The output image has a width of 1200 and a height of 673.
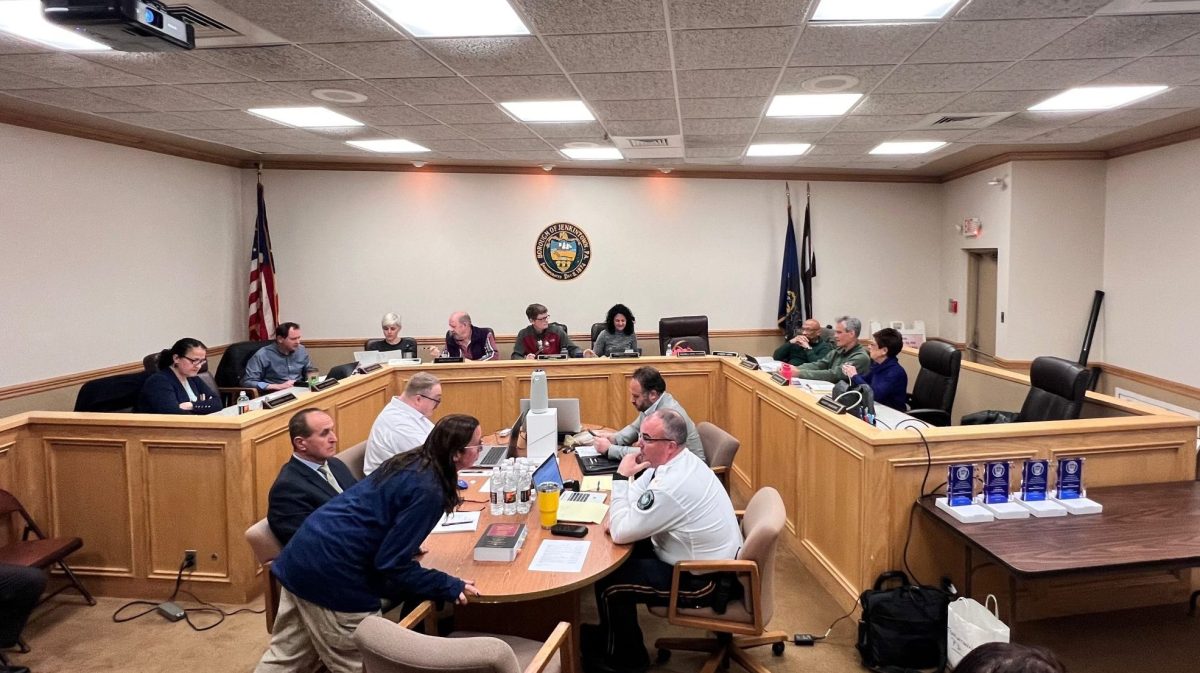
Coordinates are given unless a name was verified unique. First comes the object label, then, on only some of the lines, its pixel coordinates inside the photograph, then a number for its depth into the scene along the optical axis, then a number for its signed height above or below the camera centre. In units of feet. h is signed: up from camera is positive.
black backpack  9.48 -4.86
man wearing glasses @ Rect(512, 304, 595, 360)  20.11 -1.51
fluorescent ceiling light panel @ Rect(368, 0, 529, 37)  9.29 +4.02
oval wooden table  7.55 -3.36
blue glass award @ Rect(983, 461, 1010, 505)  9.74 -2.80
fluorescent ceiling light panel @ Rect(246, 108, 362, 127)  15.58 +4.29
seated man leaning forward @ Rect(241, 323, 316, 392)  18.49 -2.01
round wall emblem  26.32 +1.67
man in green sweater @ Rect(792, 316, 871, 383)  16.75 -1.61
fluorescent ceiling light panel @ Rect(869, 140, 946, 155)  20.24 +4.53
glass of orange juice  9.06 -2.92
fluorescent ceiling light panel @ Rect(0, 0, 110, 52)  9.34 +4.02
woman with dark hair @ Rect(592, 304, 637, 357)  22.09 -1.42
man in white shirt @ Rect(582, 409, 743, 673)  8.53 -3.20
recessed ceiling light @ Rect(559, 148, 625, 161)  21.33 +4.61
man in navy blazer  8.72 -2.52
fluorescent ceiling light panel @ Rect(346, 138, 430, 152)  19.84 +4.52
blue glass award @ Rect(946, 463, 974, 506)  9.78 -2.84
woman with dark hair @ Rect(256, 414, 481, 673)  7.38 -2.97
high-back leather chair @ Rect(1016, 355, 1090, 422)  12.24 -1.92
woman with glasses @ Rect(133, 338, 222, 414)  13.71 -2.02
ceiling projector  8.05 +3.42
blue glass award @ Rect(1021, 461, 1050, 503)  9.84 -2.80
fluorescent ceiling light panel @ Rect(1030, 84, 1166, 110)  13.92 +4.25
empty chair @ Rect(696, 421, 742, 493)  11.76 -2.88
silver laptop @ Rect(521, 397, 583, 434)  13.39 -2.47
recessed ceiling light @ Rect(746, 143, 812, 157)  20.40 +4.52
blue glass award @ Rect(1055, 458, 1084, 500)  9.94 -2.83
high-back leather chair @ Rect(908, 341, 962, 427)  15.48 -2.26
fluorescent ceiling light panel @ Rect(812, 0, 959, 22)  9.18 +3.98
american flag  24.23 +0.44
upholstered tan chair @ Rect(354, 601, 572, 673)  5.47 -3.01
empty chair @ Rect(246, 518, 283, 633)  8.46 -3.34
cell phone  8.82 -3.19
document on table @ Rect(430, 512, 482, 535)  9.12 -3.23
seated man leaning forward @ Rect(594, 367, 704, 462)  11.98 -1.99
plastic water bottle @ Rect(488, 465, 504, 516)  9.59 -2.94
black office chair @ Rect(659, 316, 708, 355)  23.17 -1.27
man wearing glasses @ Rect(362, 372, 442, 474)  11.34 -2.26
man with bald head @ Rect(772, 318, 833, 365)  20.59 -1.75
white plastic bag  8.59 -4.46
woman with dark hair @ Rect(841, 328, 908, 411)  15.75 -1.96
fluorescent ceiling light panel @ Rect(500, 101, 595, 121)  14.94 +4.27
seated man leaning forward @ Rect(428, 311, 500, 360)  19.56 -1.48
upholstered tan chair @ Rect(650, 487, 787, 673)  8.36 -3.74
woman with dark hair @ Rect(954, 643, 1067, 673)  3.59 -2.03
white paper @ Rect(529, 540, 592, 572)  7.97 -3.29
